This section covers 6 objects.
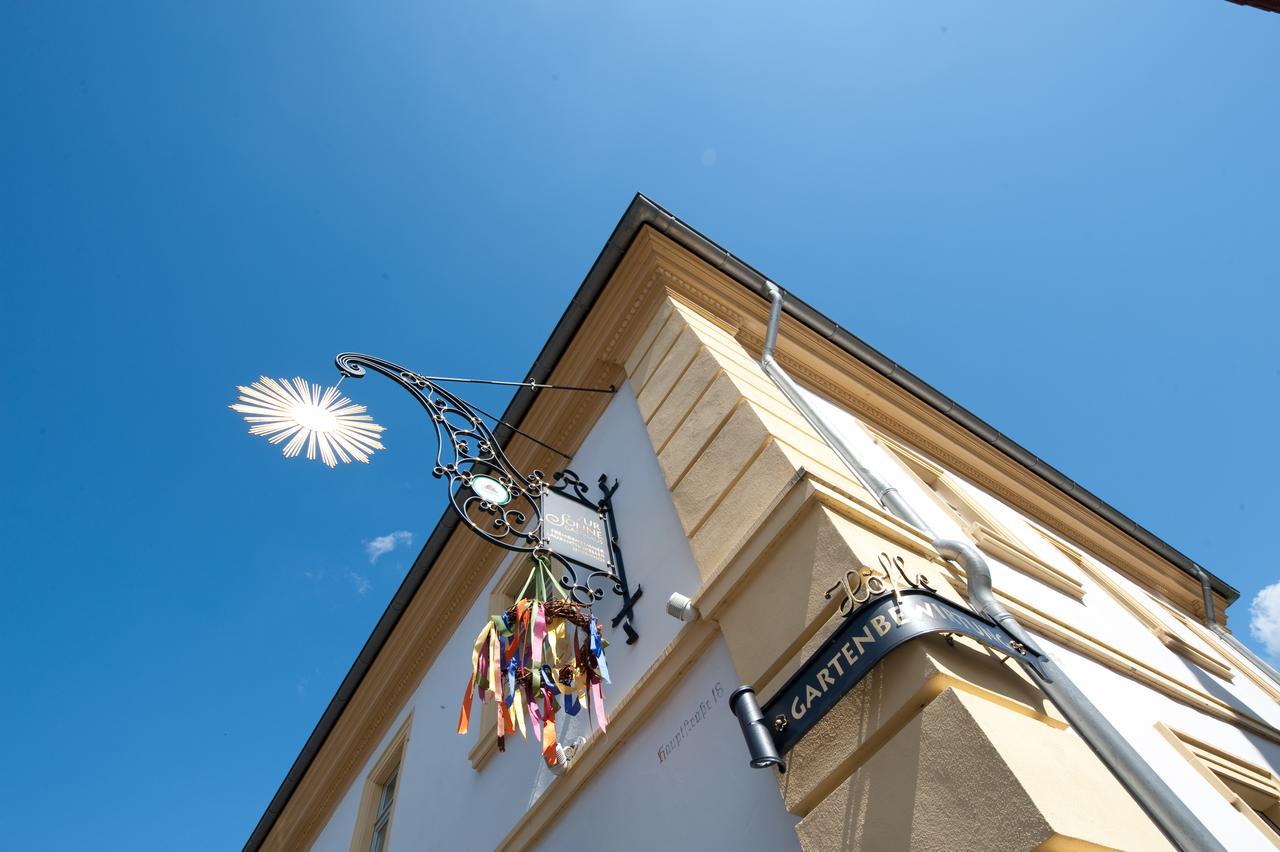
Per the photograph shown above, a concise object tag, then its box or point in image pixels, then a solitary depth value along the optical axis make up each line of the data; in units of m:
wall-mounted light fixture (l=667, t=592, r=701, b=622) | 3.71
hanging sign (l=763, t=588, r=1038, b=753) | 2.67
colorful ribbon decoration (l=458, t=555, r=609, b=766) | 4.18
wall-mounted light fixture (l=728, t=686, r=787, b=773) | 2.71
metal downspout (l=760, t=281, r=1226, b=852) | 2.53
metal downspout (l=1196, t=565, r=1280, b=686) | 8.20
